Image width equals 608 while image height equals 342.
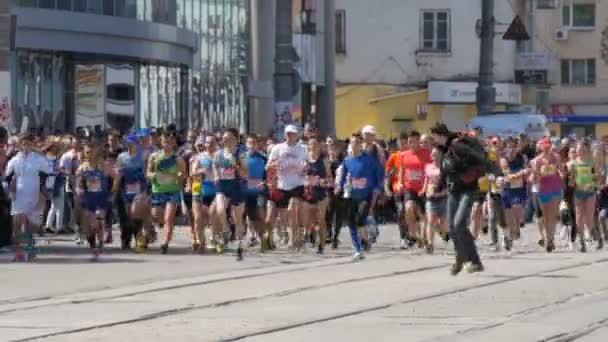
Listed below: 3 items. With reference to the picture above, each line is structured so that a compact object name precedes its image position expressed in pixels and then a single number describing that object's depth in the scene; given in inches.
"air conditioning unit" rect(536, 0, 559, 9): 2960.1
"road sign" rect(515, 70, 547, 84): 2827.3
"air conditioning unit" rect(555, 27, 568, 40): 3208.7
